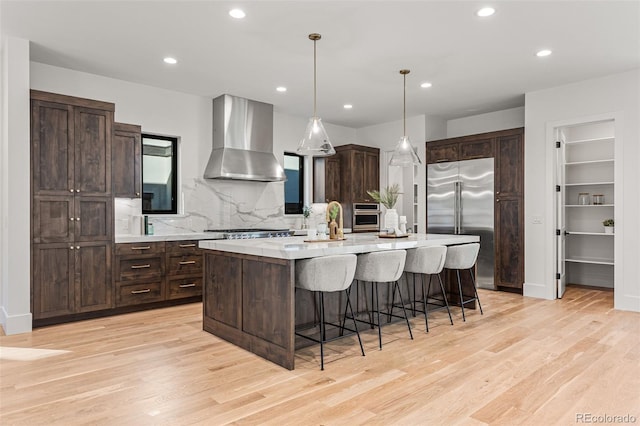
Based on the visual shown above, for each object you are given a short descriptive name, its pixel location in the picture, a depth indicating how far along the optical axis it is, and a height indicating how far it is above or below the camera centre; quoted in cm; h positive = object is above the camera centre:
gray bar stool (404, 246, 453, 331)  392 -47
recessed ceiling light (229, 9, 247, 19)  336 +162
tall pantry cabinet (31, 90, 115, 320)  408 +6
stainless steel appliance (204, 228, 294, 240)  529 -30
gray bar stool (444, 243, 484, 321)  430 -48
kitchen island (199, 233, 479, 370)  298 -61
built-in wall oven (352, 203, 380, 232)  722 -11
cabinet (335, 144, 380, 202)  723 +69
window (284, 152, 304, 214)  704 +47
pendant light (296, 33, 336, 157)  396 +68
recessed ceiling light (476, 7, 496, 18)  333 +162
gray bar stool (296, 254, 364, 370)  301 -46
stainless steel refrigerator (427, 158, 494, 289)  611 +12
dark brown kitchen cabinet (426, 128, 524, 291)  580 +14
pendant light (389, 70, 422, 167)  462 +63
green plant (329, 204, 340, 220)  394 -1
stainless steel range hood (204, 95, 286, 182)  570 +98
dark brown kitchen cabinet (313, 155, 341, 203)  723 +56
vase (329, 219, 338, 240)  394 -19
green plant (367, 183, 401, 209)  453 +13
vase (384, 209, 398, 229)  448 -10
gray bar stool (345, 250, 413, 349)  342 -46
